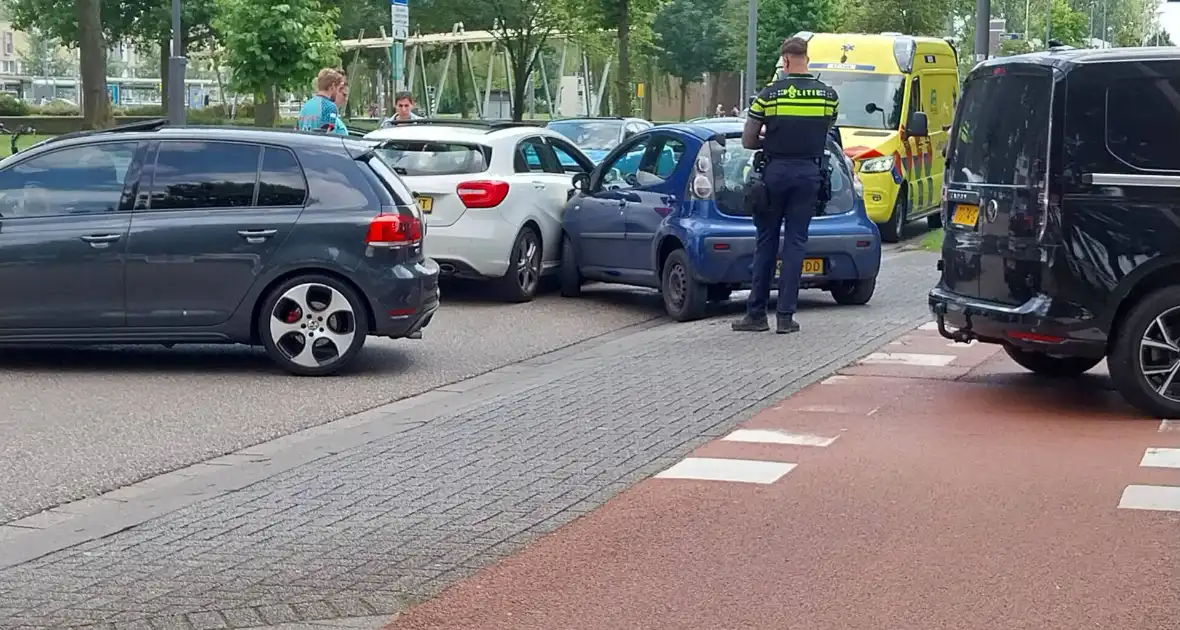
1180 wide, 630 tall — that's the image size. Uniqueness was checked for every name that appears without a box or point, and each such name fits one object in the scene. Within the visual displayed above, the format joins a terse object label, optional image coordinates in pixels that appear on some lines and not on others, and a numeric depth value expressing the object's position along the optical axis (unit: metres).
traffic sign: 20.16
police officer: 11.82
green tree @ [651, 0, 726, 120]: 81.38
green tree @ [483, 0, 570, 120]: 55.50
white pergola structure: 63.28
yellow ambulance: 21.27
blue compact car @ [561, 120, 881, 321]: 13.00
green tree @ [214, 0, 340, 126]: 29.47
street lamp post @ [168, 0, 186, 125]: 26.03
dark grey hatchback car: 10.45
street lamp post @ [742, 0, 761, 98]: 34.22
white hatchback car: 14.02
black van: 8.63
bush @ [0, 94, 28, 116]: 60.00
